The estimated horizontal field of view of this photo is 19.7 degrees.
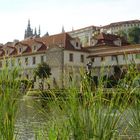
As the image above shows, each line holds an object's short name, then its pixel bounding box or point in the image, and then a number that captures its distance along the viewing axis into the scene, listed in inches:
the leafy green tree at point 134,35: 3385.8
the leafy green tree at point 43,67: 1882.1
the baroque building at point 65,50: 2023.9
